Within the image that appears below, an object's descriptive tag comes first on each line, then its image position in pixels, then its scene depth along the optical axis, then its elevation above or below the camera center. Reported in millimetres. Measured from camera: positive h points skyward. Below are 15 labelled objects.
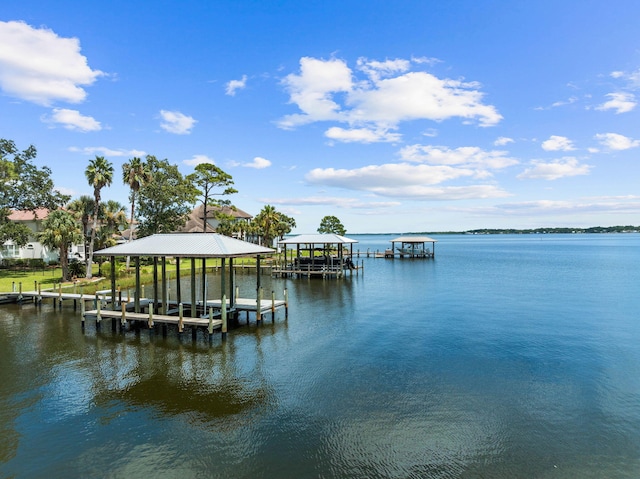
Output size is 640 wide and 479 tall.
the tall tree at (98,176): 38500 +6832
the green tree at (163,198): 48938 +5829
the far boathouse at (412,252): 79812 -2167
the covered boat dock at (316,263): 48938 -2624
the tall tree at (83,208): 43406 +4233
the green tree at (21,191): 42281 +6445
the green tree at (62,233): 35688 +1281
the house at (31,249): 48594 -93
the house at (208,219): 76188 +5640
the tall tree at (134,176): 46906 +8209
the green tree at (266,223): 69562 +3601
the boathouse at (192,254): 20984 -497
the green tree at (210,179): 48938 +8109
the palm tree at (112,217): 49281 +3917
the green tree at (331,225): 102875 +4496
